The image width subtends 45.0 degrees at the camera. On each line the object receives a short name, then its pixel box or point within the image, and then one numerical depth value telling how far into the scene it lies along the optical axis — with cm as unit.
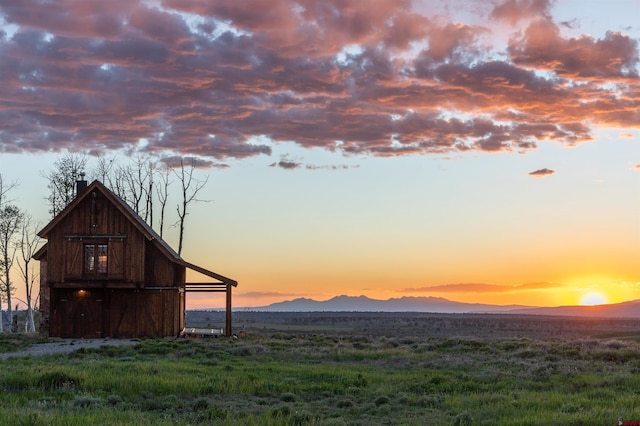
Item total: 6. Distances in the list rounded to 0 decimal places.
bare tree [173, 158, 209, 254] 5722
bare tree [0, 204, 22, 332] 5494
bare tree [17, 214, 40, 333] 5471
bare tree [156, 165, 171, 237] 5922
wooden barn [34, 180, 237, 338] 4088
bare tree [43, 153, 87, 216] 5652
